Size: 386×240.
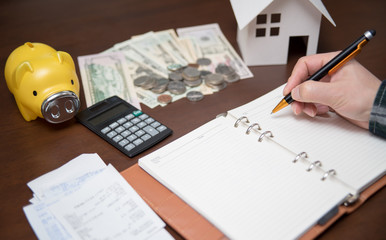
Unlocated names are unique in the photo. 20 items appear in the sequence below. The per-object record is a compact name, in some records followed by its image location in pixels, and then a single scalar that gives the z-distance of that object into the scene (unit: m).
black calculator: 0.87
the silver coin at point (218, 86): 1.06
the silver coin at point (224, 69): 1.10
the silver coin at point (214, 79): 1.06
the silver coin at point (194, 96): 1.02
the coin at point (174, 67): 1.13
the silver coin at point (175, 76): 1.08
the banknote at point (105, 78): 1.04
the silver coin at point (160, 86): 1.04
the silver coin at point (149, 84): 1.06
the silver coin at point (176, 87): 1.04
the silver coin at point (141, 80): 1.06
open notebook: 0.67
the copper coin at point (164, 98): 1.01
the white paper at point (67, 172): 0.77
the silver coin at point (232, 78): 1.08
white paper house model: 1.03
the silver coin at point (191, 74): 1.07
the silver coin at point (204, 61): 1.15
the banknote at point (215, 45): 1.14
